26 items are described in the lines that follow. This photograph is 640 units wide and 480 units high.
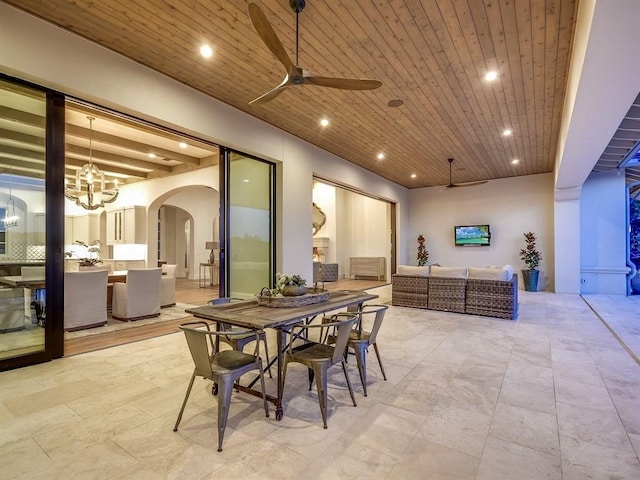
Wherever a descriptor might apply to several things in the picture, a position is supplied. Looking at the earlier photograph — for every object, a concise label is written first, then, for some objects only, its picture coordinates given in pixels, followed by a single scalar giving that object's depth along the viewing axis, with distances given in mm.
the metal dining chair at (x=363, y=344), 2680
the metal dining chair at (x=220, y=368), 1971
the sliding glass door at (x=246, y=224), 5176
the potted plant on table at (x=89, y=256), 5966
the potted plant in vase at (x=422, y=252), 10874
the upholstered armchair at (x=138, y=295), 5078
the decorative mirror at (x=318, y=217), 11812
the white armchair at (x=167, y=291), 6180
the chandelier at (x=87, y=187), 6121
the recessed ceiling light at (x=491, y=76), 3955
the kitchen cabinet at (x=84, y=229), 10266
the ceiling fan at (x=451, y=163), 7785
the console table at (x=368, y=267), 11086
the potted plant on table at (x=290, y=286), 2936
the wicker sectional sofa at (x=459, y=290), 5457
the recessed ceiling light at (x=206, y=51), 3471
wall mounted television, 10047
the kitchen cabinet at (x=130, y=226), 8617
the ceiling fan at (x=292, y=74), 2361
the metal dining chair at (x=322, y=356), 2223
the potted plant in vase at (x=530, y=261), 8859
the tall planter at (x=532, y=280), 8852
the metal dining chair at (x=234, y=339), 2742
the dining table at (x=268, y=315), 2268
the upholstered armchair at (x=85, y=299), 4414
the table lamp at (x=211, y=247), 10188
